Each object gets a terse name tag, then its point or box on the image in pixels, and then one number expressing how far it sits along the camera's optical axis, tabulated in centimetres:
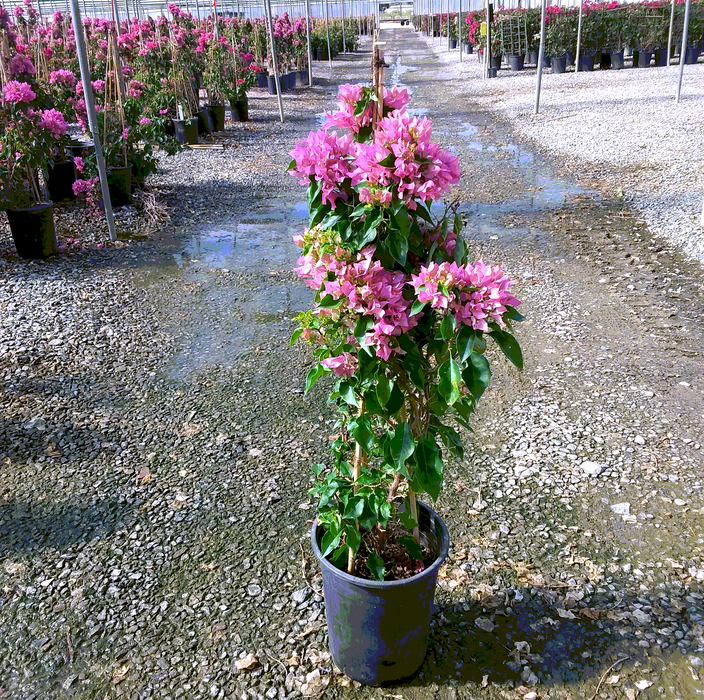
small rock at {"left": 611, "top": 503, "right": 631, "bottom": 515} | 256
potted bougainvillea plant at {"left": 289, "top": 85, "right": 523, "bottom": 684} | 146
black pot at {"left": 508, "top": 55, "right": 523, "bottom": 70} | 1913
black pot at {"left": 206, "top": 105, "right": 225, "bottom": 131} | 1127
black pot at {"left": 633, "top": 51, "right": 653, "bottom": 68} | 1800
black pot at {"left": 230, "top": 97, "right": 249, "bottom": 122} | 1235
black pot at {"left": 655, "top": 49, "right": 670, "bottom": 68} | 1806
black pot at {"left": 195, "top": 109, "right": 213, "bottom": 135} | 1088
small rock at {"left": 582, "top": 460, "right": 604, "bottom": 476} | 278
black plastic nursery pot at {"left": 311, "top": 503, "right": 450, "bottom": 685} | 176
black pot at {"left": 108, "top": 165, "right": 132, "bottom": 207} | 661
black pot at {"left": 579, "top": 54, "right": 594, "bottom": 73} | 1820
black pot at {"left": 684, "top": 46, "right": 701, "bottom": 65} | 1822
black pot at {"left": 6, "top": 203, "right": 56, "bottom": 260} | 527
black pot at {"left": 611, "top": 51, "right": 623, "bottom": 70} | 1808
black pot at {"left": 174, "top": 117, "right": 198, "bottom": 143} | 1002
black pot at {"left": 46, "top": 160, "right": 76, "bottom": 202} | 698
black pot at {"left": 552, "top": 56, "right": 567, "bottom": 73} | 1822
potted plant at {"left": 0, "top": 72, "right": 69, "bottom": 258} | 530
